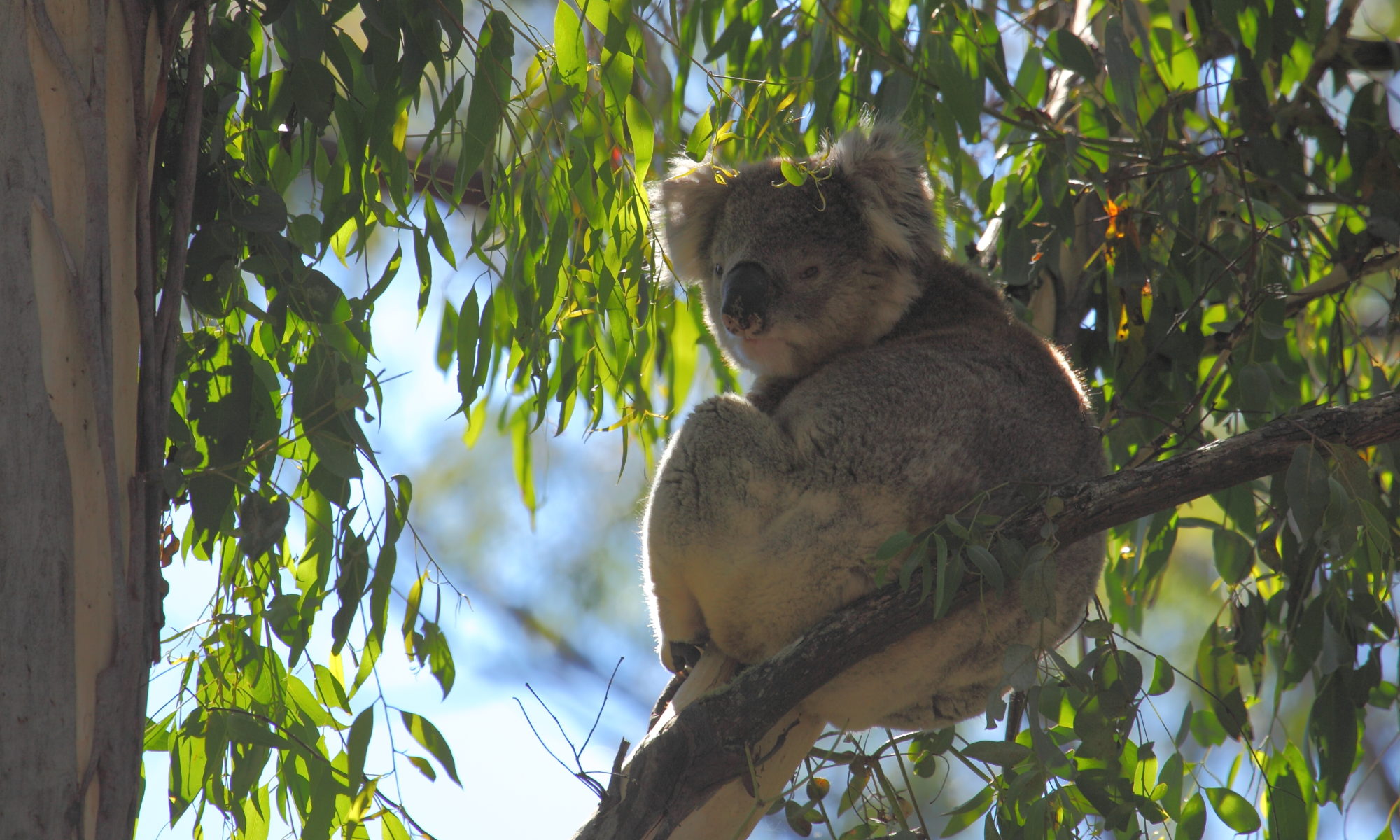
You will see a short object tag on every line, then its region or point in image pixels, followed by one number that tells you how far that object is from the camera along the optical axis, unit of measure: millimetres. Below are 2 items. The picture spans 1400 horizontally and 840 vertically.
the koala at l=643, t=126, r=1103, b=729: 9146
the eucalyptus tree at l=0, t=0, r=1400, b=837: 8939
